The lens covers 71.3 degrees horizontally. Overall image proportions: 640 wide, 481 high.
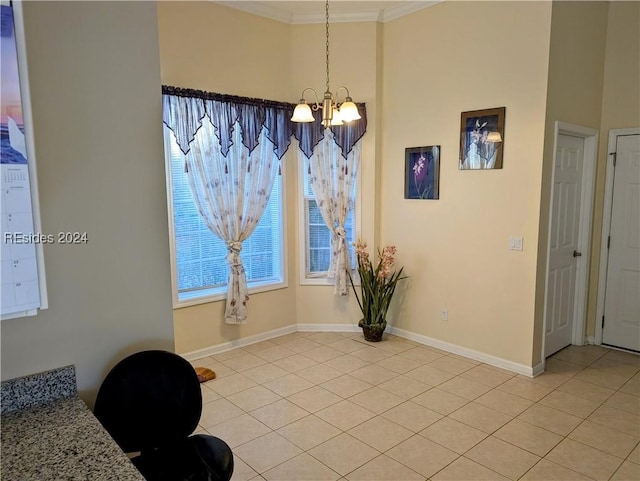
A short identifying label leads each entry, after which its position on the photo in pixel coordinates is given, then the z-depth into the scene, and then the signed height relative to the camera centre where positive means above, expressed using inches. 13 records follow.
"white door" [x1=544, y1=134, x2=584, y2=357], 156.7 -18.8
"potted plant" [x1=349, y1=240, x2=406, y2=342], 180.1 -39.5
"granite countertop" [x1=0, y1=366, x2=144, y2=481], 48.1 -29.5
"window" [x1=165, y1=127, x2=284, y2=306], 158.7 -21.9
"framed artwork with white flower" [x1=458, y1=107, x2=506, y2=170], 149.9 +18.1
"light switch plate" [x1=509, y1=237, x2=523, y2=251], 147.9 -17.3
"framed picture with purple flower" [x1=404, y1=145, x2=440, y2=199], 169.2 +7.5
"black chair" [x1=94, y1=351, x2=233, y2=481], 66.5 -35.3
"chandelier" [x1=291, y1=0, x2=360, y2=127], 127.4 +23.1
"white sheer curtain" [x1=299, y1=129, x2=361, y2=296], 185.5 +4.2
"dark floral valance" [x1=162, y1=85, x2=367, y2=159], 151.1 +26.7
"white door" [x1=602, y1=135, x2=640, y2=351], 164.9 -23.2
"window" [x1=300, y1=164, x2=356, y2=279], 191.6 -19.5
